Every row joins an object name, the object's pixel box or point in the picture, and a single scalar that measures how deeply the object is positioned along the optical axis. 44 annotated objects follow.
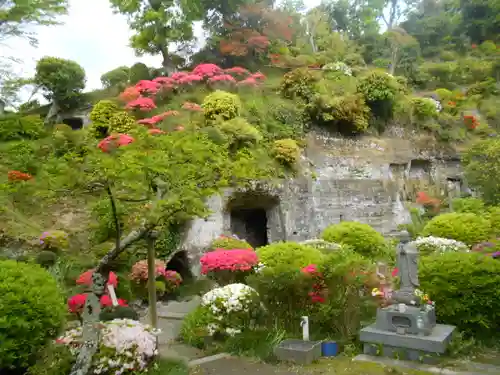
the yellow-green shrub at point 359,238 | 13.53
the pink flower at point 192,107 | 17.52
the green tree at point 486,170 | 17.19
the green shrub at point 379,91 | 20.80
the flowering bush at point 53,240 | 12.97
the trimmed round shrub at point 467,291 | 7.71
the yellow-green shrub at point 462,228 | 13.17
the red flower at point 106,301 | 8.59
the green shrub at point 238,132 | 16.33
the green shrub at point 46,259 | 11.80
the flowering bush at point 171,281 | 12.89
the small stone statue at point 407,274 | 7.71
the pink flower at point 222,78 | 20.16
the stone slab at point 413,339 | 6.87
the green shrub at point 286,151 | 17.25
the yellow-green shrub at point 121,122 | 18.20
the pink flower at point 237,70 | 21.39
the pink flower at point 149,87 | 19.97
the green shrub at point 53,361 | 5.96
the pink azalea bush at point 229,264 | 10.92
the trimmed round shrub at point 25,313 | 5.73
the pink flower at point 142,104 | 18.84
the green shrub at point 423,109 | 21.94
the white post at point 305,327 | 7.71
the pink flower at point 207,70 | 20.52
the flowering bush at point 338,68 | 23.31
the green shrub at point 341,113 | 19.69
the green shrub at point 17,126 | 9.75
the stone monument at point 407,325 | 7.00
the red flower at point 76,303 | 8.19
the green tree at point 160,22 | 21.91
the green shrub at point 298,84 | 20.36
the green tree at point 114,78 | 24.21
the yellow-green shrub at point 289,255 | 10.43
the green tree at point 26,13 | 9.38
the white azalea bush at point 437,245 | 12.09
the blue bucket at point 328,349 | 7.46
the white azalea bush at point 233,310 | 8.34
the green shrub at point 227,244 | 13.44
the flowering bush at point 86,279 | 10.04
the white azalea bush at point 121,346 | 5.91
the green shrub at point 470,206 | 16.62
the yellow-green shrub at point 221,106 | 17.20
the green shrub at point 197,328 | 8.48
